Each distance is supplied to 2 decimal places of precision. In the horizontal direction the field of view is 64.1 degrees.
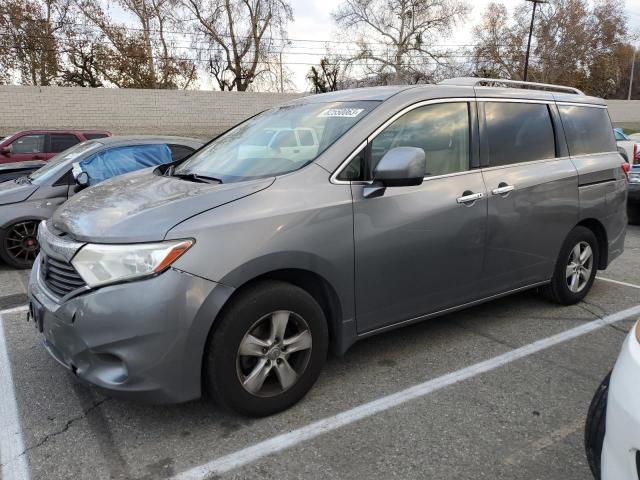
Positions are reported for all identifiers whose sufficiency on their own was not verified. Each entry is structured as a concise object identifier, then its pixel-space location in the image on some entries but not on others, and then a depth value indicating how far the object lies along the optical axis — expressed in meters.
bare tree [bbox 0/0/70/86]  30.89
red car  11.85
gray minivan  2.48
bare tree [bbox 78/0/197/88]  32.56
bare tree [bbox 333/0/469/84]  39.53
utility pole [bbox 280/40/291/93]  35.53
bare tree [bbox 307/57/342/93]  37.16
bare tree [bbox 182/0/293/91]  34.12
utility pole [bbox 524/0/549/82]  39.94
